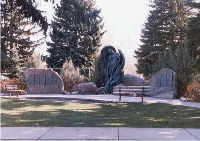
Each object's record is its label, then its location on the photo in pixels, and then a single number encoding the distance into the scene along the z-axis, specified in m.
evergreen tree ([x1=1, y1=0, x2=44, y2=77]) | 35.00
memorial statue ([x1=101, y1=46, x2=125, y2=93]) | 23.19
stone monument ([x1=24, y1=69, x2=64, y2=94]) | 22.97
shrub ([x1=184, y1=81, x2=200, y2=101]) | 18.31
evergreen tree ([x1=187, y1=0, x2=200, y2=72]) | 25.20
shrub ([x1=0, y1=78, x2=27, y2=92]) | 24.86
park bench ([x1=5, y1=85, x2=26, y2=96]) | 20.98
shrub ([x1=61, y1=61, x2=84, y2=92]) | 25.59
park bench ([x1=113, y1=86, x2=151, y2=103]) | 18.53
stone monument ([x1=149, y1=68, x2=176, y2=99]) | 19.89
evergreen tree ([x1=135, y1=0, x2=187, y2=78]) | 38.50
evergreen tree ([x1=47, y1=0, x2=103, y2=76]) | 40.16
